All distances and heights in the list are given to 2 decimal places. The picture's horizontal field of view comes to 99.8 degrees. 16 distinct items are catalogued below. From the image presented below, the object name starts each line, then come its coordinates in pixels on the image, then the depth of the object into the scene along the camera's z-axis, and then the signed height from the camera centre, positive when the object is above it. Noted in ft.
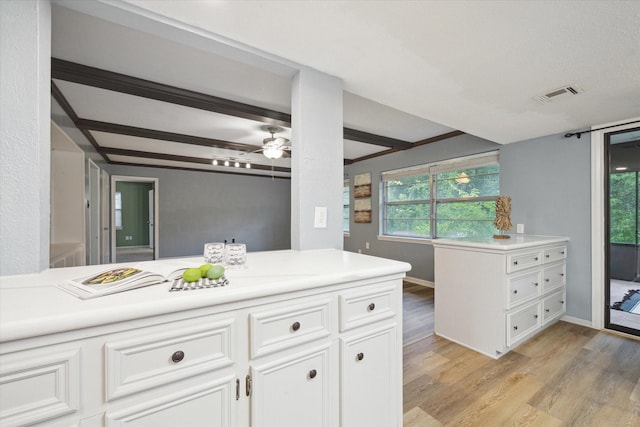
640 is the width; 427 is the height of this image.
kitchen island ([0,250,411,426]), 2.07 -1.34
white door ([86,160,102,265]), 12.01 -0.09
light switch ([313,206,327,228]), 5.37 -0.09
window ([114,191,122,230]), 28.01 +0.34
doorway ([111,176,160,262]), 28.12 -0.51
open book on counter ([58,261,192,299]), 2.55 -0.71
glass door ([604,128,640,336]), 8.62 -0.21
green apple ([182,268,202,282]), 2.91 -0.68
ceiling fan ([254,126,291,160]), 11.94 +3.19
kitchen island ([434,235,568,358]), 7.33 -2.28
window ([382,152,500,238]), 12.19 +0.79
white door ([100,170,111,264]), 16.14 -0.24
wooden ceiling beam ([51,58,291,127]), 6.36 +3.41
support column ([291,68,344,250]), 5.22 +1.07
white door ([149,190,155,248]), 28.45 -2.52
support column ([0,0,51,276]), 3.13 +0.90
